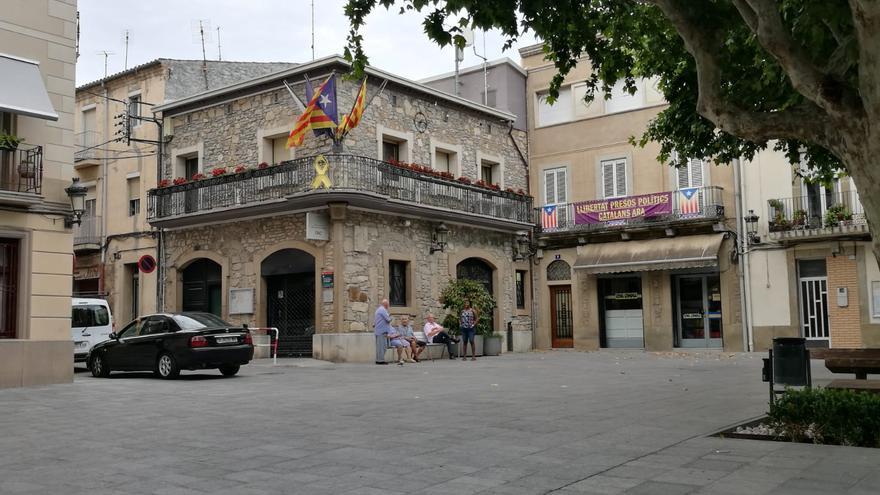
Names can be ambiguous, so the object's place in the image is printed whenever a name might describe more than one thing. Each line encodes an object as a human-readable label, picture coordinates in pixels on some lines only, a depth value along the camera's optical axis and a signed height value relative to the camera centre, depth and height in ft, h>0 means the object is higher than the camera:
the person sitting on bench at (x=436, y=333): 74.49 -1.73
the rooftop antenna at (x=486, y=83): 98.22 +27.96
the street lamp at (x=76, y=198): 48.57 +7.51
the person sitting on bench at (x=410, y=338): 70.33 -1.95
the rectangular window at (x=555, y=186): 96.53 +15.12
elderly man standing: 67.21 -0.92
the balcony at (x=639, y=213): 84.69 +10.80
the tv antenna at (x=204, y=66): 92.99 +29.17
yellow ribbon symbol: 69.26 +12.60
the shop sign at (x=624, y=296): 90.88 +1.69
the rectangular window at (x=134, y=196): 89.96 +13.99
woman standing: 73.61 -0.98
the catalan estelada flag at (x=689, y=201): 85.15 +11.45
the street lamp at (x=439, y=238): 80.79 +7.76
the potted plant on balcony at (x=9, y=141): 45.59 +10.34
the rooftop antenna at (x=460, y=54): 100.32 +32.47
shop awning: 83.30 +6.02
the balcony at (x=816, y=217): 75.36 +8.66
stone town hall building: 71.67 +9.91
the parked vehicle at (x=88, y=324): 65.05 -0.19
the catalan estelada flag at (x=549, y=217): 95.14 +11.24
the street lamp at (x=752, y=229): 81.61 +8.03
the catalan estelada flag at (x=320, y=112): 68.64 +17.44
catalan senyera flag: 68.83 +17.47
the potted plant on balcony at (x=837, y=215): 75.61 +8.54
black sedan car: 51.90 -1.67
